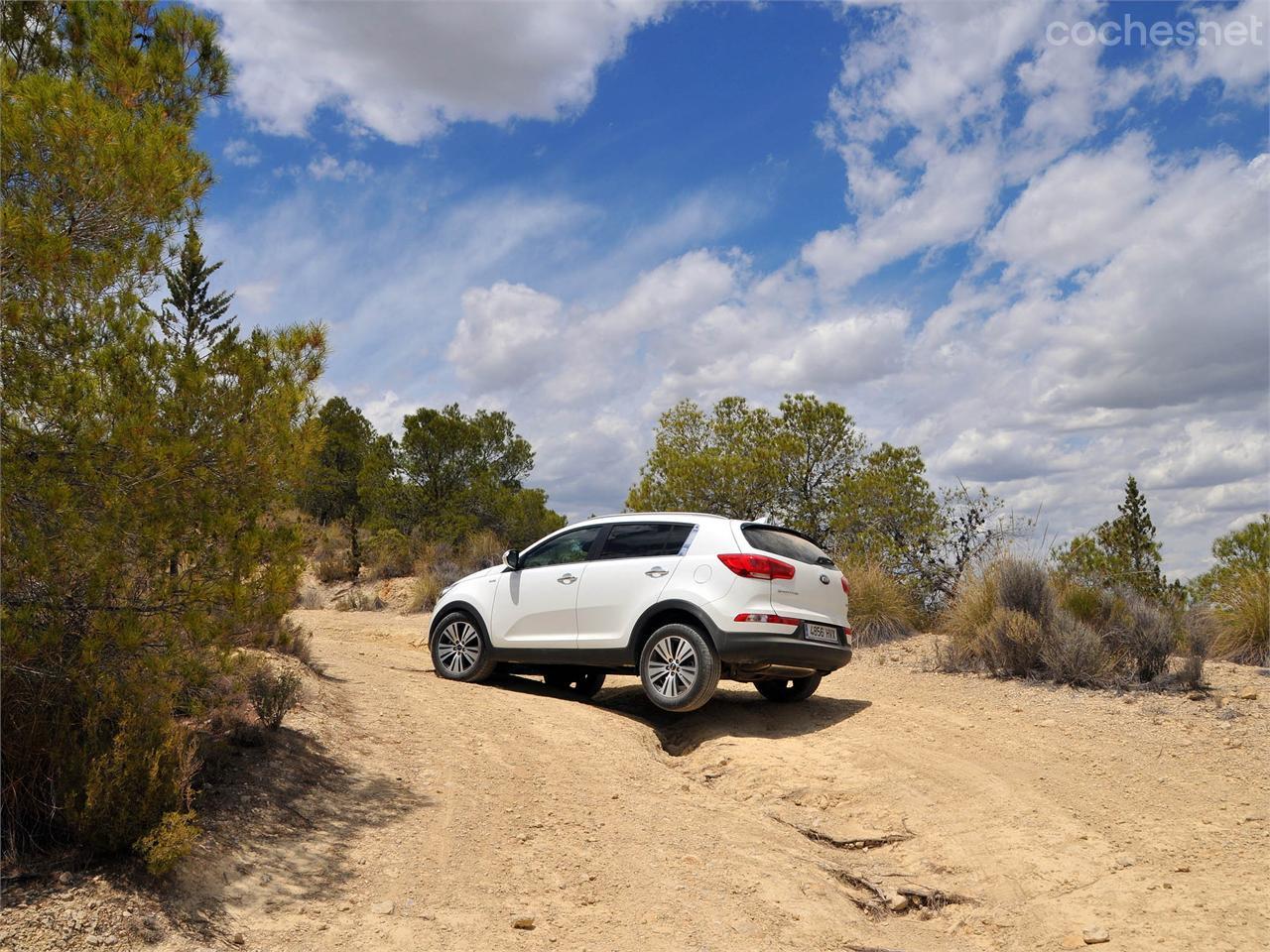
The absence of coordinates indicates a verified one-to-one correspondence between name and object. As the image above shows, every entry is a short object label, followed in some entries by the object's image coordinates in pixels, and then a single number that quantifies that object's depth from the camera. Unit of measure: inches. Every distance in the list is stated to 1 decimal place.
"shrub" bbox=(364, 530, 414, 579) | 957.8
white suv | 325.7
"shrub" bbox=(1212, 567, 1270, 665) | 430.3
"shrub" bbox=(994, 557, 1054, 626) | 439.2
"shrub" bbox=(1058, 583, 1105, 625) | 434.4
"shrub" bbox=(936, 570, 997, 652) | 447.8
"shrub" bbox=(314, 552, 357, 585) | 999.0
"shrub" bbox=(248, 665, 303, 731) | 251.6
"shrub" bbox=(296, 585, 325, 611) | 844.0
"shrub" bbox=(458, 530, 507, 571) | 894.6
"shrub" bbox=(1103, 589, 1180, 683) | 393.7
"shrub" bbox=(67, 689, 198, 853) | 177.8
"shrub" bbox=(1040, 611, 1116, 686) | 389.4
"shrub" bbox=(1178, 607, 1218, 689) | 374.0
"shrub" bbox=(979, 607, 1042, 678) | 412.2
